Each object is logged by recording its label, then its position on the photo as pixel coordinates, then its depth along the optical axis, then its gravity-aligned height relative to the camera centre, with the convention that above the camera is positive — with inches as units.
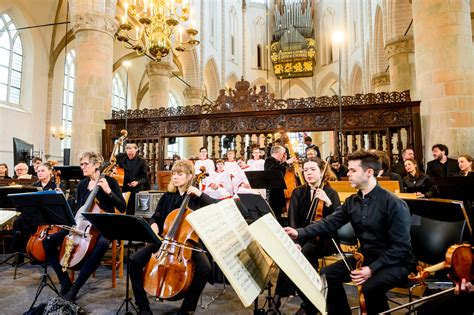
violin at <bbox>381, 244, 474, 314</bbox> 88.5 -23.1
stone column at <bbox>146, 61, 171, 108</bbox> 535.5 +151.6
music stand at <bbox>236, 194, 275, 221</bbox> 141.5 -11.6
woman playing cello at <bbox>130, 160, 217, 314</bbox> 118.6 -26.6
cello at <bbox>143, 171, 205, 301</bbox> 113.9 -30.0
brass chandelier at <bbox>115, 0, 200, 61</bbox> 281.1 +127.1
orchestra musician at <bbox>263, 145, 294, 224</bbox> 219.5 +5.7
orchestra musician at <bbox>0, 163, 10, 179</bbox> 319.3 +7.7
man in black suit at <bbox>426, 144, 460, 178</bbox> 232.4 +7.9
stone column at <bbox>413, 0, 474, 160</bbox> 270.4 +82.9
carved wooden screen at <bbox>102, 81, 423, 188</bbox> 307.0 +57.4
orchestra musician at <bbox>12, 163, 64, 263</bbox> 192.9 -25.2
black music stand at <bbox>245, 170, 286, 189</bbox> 187.2 -1.3
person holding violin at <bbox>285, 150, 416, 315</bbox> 98.8 -18.1
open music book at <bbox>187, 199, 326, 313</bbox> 66.2 -15.7
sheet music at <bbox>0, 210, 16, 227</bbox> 165.5 -18.4
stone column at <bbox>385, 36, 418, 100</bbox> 429.4 +144.1
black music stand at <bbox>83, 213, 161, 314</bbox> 104.8 -15.9
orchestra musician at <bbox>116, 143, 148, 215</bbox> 241.9 +6.1
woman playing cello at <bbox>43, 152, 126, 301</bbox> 138.6 -13.4
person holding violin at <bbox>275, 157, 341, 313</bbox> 135.6 -13.1
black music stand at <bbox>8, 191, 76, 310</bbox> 132.8 -11.8
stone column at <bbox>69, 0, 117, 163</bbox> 364.8 +112.7
